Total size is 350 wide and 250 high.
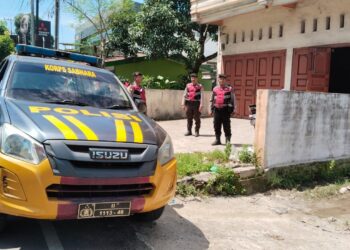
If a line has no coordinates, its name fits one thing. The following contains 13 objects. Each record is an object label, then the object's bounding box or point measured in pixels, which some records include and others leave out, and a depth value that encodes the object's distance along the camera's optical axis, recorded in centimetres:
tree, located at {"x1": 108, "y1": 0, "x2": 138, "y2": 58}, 1962
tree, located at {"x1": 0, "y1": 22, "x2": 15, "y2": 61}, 4269
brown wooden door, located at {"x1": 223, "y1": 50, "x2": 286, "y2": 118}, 1361
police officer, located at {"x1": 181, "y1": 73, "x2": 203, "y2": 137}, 1062
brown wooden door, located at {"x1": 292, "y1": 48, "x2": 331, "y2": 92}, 1209
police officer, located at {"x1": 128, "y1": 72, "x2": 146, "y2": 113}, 958
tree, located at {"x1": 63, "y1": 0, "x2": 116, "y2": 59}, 2097
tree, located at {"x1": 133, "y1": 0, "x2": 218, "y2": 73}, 1816
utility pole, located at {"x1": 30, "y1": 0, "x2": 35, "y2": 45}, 1755
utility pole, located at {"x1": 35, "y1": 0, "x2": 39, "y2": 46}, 1747
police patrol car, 339
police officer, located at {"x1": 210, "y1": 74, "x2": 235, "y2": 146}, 891
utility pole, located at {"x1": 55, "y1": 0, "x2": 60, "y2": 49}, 1464
